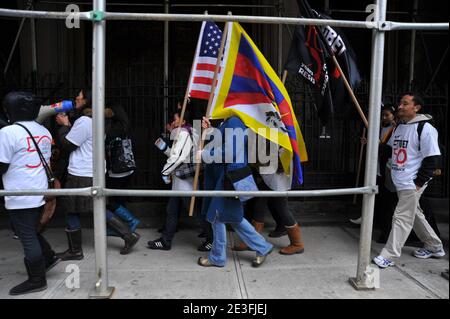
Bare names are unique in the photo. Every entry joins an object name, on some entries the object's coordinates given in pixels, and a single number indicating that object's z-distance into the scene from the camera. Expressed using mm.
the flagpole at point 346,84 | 3964
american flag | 4316
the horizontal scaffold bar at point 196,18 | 3229
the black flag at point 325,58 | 4262
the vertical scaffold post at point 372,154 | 3514
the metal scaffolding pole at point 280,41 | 6840
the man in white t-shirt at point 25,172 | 3613
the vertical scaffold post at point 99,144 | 3318
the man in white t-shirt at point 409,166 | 4184
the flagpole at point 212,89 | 4066
